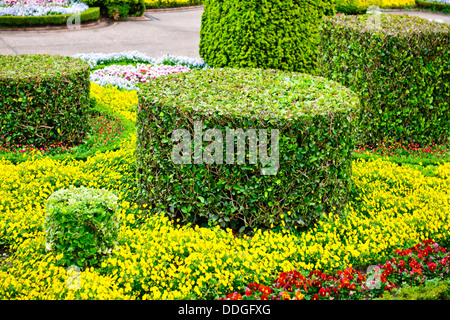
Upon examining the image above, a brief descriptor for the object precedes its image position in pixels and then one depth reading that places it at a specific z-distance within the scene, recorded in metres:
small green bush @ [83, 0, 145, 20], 18.59
